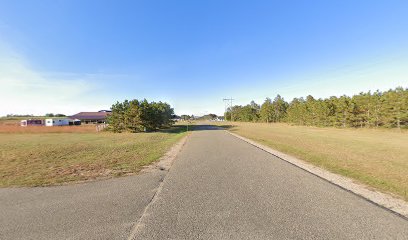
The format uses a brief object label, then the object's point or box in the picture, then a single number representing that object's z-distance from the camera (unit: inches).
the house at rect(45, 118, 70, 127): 2790.4
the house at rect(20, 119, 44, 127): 2874.5
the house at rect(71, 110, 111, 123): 3233.0
